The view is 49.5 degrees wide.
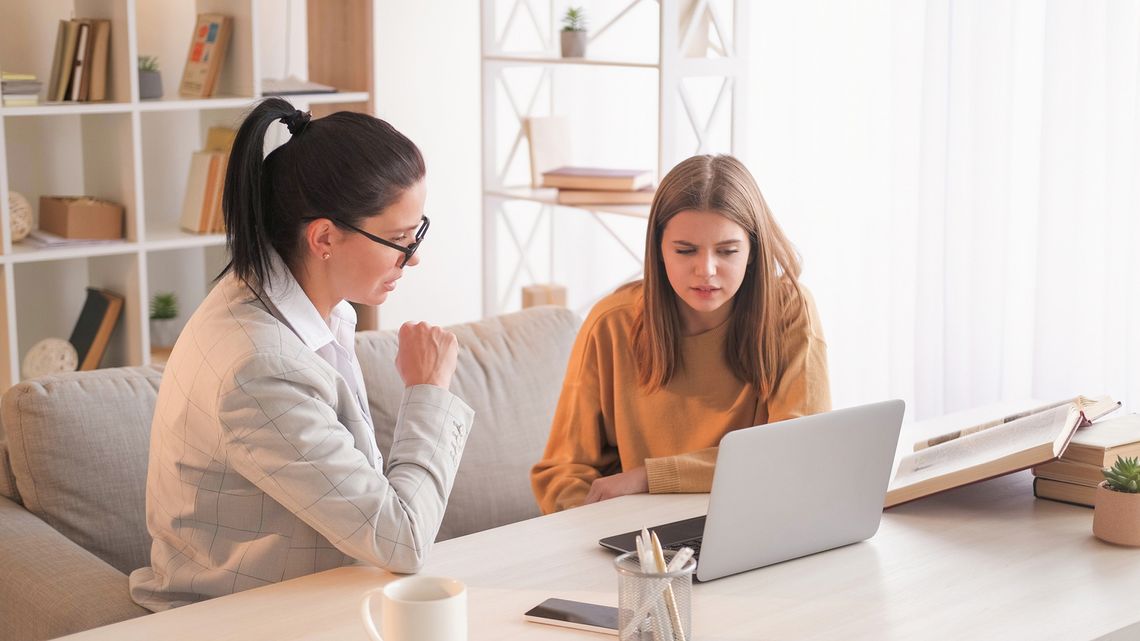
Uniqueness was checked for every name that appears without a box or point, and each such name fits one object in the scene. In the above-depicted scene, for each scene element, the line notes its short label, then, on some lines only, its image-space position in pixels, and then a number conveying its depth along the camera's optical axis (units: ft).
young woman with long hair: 6.42
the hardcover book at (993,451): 5.67
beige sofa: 5.67
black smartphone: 4.45
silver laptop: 4.83
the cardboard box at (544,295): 12.37
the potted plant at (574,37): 10.92
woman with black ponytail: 4.82
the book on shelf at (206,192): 11.21
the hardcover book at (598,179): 10.75
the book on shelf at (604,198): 10.70
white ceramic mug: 3.79
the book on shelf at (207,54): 11.15
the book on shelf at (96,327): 11.07
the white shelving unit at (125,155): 10.51
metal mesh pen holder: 4.14
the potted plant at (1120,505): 5.26
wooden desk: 4.46
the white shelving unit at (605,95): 10.27
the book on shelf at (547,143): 11.70
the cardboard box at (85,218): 10.65
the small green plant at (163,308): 11.85
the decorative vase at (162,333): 11.81
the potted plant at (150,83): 10.86
